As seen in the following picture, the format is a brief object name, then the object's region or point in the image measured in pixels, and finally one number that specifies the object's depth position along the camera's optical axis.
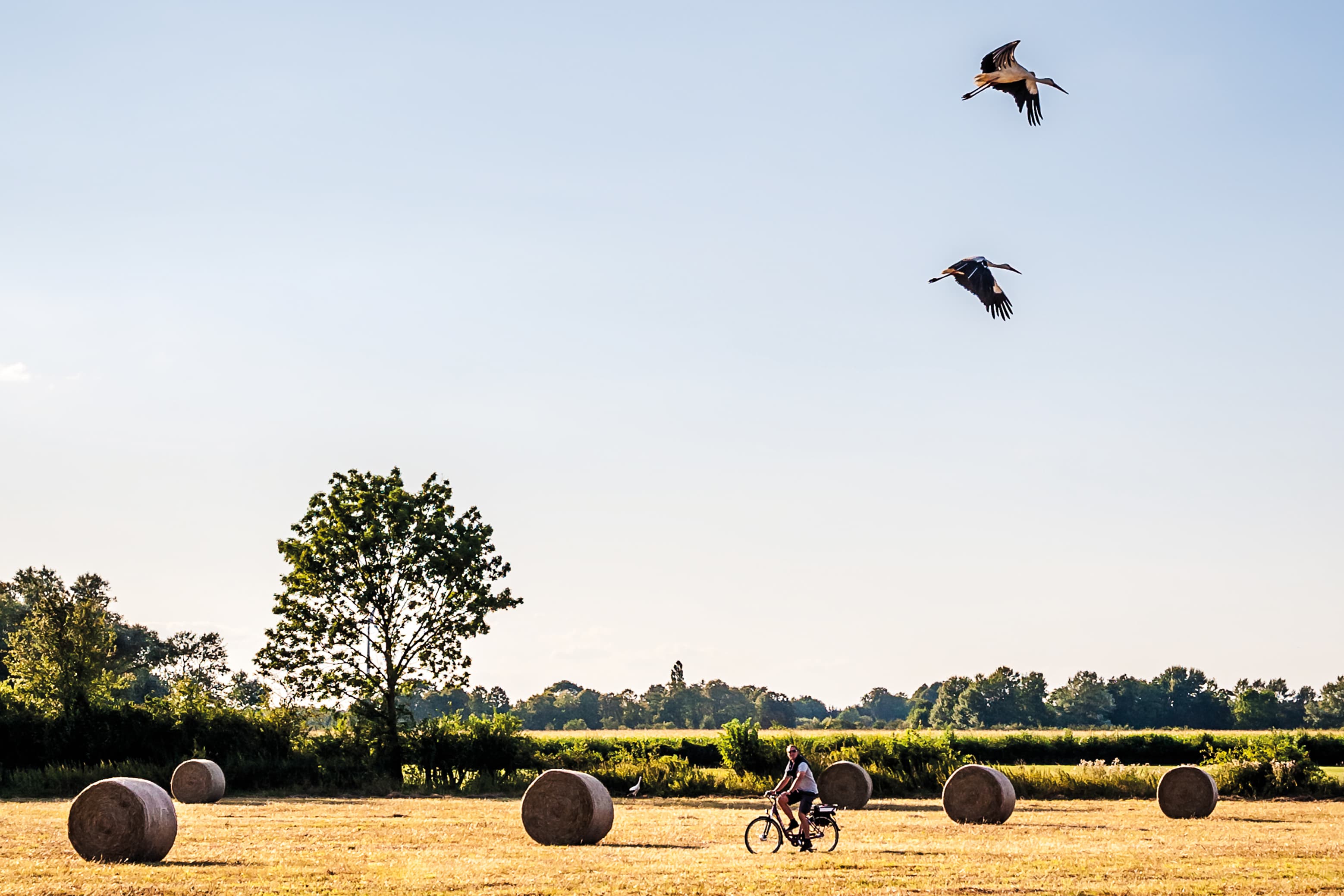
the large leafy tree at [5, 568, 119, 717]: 56.94
